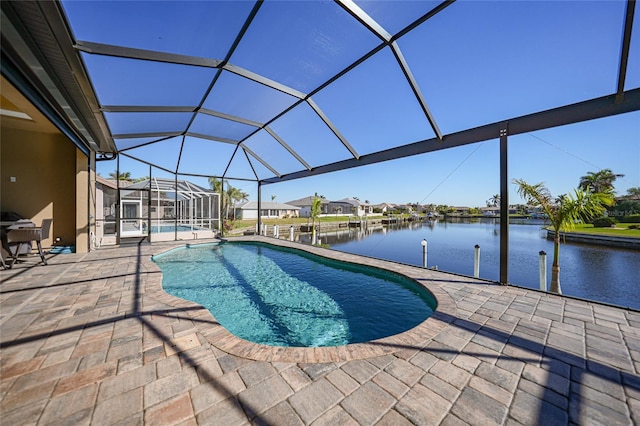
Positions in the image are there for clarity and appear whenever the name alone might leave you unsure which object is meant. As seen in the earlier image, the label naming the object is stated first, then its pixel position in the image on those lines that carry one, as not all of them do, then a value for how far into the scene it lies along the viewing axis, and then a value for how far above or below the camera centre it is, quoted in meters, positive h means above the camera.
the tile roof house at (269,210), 33.56 +0.23
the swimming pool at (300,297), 3.64 -1.69
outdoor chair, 4.76 -0.52
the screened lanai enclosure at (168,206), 9.32 +0.00
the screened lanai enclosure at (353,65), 2.88 +2.34
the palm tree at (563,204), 4.82 +0.17
